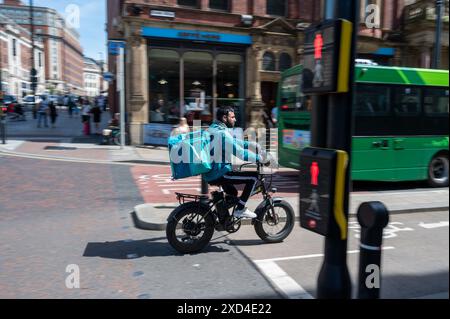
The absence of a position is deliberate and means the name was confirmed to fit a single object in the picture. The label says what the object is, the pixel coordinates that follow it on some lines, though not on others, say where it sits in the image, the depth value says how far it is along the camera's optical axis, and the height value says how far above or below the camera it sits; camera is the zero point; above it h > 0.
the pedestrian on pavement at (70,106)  36.28 +1.11
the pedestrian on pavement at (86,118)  20.93 +0.05
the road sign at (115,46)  15.66 +2.75
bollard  2.95 -0.91
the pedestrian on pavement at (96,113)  21.24 +0.31
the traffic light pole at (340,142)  3.06 -0.15
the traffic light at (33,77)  25.93 +2.62
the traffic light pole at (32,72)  26.03 +2.84
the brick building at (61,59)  84.78 +16.69
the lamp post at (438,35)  12.38 +2.81
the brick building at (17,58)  85.25 +13.73
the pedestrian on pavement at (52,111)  24.38 +0.43
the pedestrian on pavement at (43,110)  24.81 +0.51
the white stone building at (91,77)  163.62 +17.08
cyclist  4.92 -0.46
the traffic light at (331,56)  2.96 +0.49
